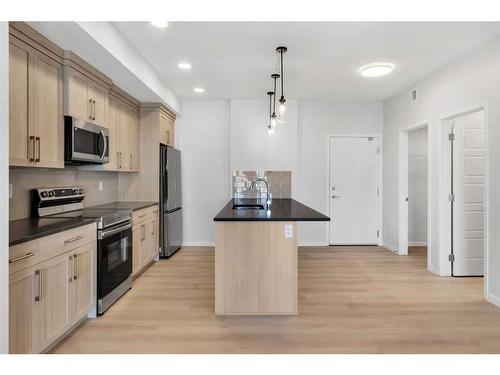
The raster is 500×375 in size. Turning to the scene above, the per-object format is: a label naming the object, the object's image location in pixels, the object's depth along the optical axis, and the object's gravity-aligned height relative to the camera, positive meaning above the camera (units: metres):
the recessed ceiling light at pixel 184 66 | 3.83 +1.46
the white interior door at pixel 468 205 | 4.02 -0.24
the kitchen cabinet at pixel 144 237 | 3.88 -0.67
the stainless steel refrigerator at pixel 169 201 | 4.83 -0.22
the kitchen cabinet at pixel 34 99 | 2.32 +0.69
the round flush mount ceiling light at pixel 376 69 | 3.83 +1.42
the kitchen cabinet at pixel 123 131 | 3.96 +0.74
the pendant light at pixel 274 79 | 3.83 +1.37
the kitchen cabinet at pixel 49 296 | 1.87 -0.74
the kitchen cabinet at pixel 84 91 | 2.92 +0.97
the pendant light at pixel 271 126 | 4.16 +0.80
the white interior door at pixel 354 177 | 5.79 +0.16
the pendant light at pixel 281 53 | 3.09 +1.40
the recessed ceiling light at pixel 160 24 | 2.79 +1.43
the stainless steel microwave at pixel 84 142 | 2.92 +0.44
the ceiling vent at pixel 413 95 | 4.62 +1.31
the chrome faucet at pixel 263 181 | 5.35 +0.06
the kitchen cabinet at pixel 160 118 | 4.82 +1.06
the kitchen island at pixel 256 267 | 2.83 -0.71
